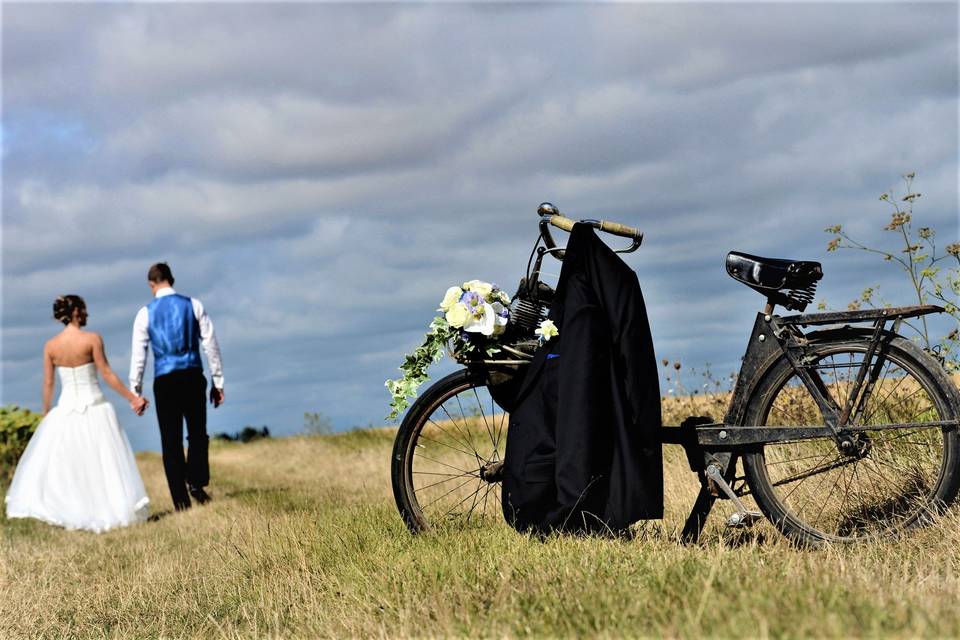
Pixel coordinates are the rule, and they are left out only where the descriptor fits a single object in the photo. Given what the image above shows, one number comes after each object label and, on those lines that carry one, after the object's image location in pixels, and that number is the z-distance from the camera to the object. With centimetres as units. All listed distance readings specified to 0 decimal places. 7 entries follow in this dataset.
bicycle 960
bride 2217
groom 2197
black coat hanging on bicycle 978
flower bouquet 1075
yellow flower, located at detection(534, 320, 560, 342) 1030
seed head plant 1358
